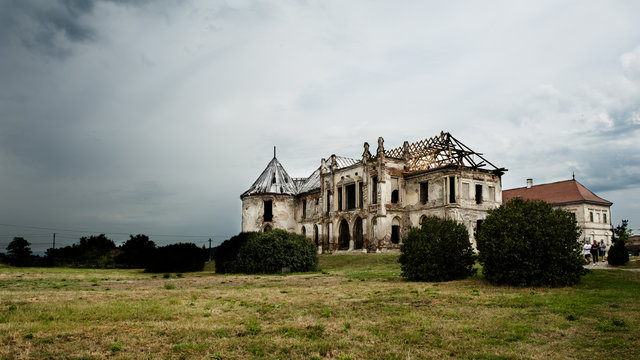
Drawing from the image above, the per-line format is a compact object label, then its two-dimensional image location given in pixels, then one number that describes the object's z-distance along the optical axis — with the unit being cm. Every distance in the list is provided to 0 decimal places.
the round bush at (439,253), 1838
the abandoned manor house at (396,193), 3900
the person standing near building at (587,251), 2605
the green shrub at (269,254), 2645
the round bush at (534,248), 1534
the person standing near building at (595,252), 2697
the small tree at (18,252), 4216
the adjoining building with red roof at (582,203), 5644
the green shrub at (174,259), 3366
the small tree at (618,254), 2300
